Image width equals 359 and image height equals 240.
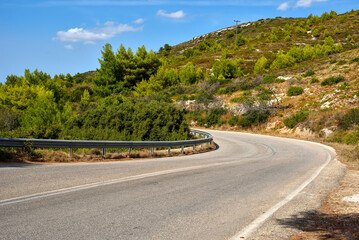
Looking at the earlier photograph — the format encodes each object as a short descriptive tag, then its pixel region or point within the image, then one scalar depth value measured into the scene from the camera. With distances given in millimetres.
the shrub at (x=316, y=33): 102281
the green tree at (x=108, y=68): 50344
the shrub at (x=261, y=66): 67588
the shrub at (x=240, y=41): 113231
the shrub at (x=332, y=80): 39562
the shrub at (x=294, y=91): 40131
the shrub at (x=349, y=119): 26500
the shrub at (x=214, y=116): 41288
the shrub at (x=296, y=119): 32250
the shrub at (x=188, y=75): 66062
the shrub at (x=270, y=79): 47319
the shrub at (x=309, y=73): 46219
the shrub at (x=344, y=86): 35969
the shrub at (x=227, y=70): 67188
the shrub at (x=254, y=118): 36594
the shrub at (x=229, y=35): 147375
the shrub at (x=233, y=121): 38581
